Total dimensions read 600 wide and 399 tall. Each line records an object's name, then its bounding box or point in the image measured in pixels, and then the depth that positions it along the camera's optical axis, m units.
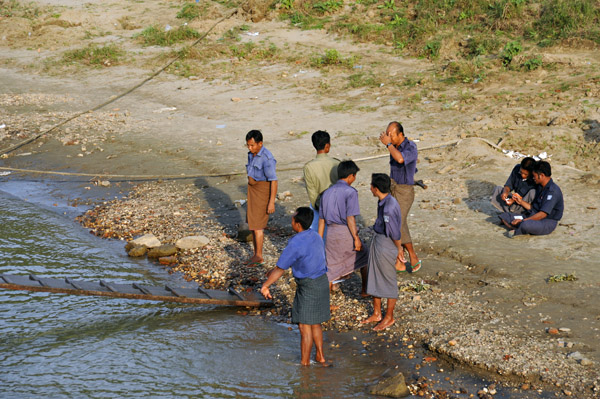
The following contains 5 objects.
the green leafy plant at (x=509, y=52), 29.05
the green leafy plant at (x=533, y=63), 27.98
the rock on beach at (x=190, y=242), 18.02
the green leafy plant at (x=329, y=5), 38.25
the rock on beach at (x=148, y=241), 18.34
